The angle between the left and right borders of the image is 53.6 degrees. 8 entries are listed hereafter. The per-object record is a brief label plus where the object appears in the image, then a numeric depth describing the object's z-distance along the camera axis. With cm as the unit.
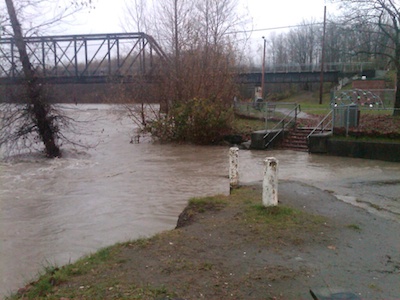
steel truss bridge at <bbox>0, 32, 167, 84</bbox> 1825
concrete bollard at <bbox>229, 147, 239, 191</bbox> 961
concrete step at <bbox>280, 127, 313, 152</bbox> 2090
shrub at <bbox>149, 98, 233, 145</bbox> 2261
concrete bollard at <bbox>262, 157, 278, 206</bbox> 695
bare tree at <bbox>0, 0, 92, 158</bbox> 1847
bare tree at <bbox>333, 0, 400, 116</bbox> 2200
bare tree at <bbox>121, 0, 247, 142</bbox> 2338
